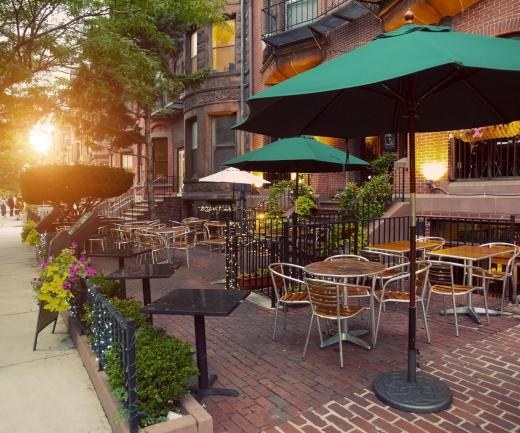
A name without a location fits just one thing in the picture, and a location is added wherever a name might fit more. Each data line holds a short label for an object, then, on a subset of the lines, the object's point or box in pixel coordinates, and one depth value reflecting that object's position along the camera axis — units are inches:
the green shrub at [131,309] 181.2
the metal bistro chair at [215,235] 450.4
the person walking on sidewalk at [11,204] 1532.7
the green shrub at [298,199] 456.8
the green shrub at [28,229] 617.6
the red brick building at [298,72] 359.3
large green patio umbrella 105.4
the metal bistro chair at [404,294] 194.1
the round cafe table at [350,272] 188.9
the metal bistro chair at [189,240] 422.0
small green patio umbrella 271.9
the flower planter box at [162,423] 117.1
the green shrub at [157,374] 123.3
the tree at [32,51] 389.4
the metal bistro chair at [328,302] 171.5
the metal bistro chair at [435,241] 292.7
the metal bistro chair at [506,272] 239.5
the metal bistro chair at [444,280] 211.9
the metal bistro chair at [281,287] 200.8
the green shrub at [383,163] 449.4
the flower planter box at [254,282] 307.1
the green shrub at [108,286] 228.5
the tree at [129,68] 440.3
